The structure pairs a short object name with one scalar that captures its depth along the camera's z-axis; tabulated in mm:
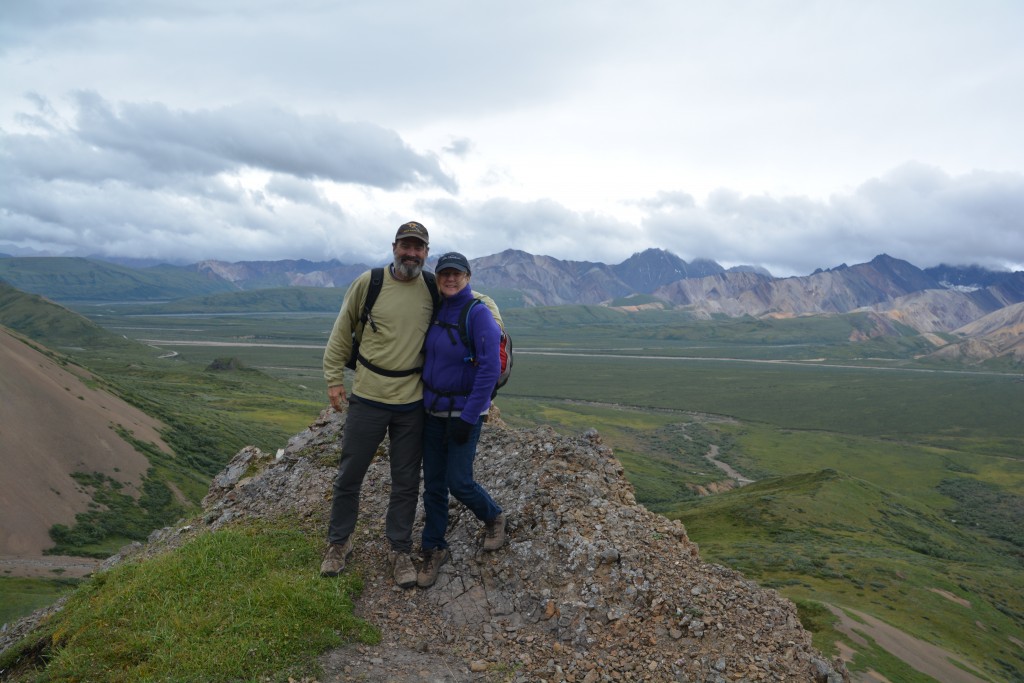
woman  7836
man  8055
